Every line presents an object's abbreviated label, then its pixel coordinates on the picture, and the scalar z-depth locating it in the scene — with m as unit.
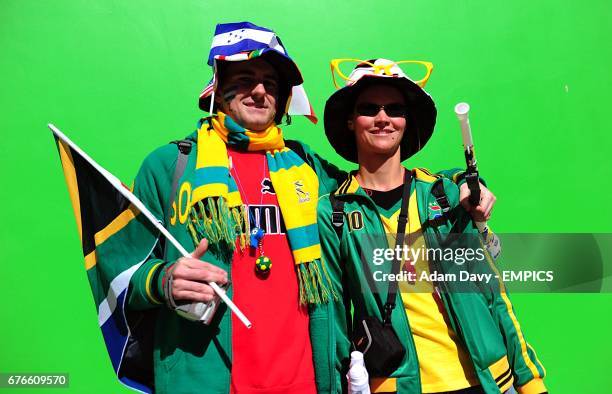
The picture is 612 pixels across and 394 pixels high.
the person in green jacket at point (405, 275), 1.85
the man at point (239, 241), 1.76
